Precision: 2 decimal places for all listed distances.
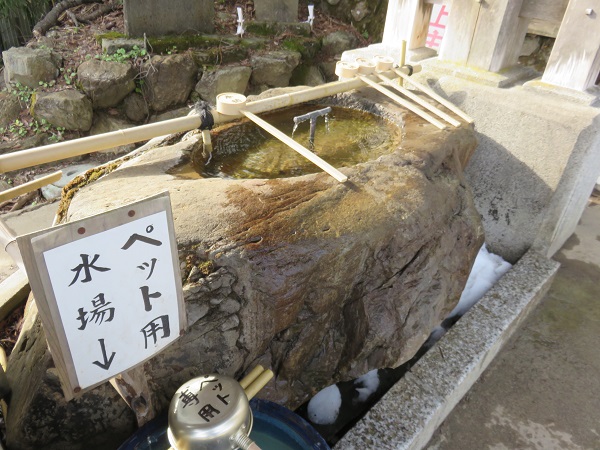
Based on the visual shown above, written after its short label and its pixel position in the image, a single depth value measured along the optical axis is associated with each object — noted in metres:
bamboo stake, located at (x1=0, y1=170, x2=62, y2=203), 1.85
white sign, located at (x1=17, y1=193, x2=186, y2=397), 1.06
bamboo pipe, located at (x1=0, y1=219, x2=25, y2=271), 1.24
